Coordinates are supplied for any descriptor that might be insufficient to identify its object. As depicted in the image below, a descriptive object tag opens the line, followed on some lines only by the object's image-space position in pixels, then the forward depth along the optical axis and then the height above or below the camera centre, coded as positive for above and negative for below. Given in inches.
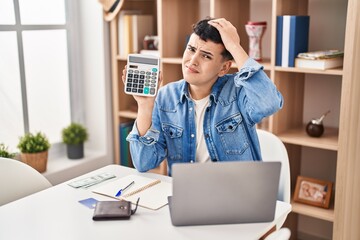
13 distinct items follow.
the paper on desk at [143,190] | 57.9 -21.5
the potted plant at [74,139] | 110.3 -26.6
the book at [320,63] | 87.2 -7.3
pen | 60.1 -21.4
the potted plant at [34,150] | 99.2 -26.2
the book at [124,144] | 119.3 -30.2
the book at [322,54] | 87.7 -5.7
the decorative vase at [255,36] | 96.3 -2.4
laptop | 48.2 -17.5
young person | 64.1 -12.1
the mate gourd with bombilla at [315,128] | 93.7 -20.6
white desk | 49.6 -22.0
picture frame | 95.5 -34.4
